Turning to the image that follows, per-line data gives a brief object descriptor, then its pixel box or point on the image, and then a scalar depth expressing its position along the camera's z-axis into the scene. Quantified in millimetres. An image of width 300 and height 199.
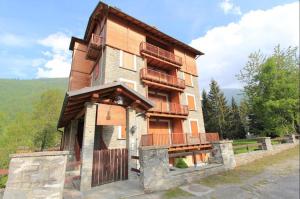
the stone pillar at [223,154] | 8062
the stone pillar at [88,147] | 5520
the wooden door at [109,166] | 6027
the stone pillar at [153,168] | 5402
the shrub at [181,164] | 10767
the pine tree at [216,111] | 34719
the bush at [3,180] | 11978
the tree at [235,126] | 34656
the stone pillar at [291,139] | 15914
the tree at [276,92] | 19750
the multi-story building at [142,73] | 12609
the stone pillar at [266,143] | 11852
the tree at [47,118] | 22625
